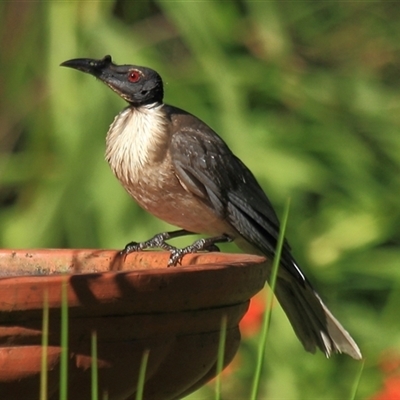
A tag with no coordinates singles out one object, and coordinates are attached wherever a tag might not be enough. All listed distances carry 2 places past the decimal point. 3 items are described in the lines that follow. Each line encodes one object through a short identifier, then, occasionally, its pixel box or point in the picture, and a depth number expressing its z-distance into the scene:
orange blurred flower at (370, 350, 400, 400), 8.73
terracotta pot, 4.76
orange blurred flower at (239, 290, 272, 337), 10.06
